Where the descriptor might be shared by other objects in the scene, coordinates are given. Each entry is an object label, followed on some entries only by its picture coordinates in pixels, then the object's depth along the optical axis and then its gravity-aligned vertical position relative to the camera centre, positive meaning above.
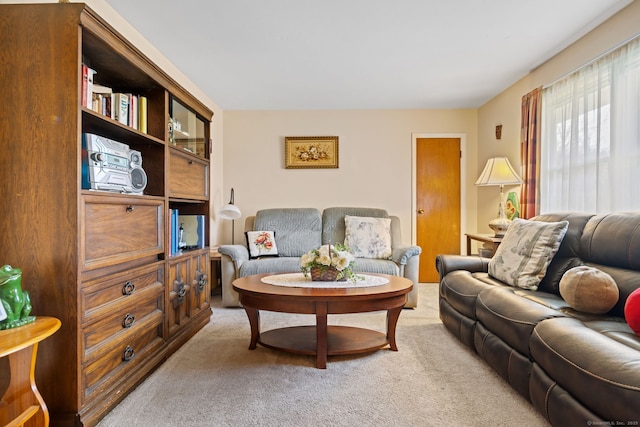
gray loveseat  3.77 -0.40
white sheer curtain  2.54 +0.55
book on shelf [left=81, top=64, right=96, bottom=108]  1.74 +0.56
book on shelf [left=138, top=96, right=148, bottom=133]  2.36 +0.58
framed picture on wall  5.02 +0.75
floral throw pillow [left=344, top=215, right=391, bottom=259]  4.22 -0.30
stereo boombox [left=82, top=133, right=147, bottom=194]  1.76 +0.21
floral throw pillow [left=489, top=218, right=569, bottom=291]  2.43 -0.28
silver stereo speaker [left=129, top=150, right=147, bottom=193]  2.12 +0.20
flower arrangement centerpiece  2.63 -0.38
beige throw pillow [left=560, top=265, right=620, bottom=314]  1.86 -0.40
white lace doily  2.54 -0.50
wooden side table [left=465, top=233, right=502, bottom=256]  3.46 -0.28
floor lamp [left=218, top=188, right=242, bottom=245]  4.41 -0.04
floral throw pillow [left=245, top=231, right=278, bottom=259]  4.22 -0.39
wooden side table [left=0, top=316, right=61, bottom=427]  1.31 -0.61
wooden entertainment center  1.57 -0.03
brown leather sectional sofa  1.27 -0.52
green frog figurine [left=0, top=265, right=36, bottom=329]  1.37 -0.34
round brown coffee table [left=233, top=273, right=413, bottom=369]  2.28 -0.60
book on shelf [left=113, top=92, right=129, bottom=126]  2.11 +0.56
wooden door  5.06 +0.22
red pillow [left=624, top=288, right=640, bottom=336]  1.58 -0.42
